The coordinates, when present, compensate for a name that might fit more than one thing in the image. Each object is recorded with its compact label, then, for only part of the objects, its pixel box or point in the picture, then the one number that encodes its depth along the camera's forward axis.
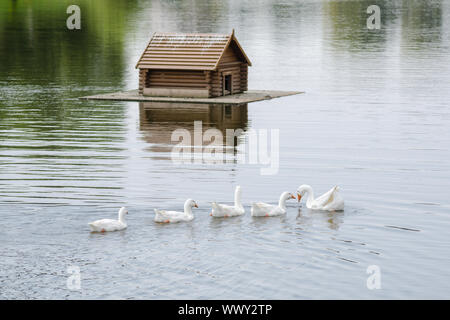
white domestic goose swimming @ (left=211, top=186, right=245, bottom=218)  20.53
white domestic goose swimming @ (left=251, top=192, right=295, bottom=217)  20.66
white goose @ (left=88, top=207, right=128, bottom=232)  19.34
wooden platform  42.62
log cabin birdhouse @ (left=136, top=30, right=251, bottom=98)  43.03
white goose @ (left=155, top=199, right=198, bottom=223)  19.98
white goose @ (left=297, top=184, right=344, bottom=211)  21.44
